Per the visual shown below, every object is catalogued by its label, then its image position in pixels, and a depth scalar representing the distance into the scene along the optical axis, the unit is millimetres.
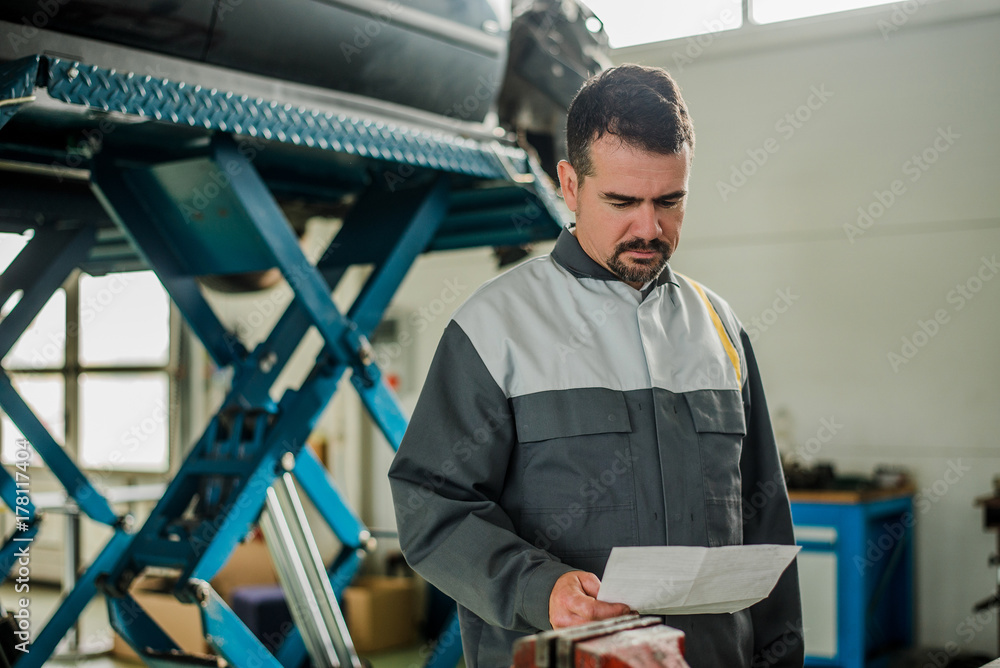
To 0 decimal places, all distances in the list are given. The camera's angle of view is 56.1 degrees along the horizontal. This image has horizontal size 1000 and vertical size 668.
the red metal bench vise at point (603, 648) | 1053
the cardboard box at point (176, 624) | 6074
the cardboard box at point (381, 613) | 6348
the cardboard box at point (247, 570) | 6855
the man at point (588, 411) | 1568
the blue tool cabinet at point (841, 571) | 4793
